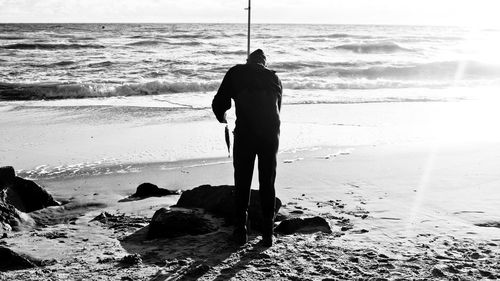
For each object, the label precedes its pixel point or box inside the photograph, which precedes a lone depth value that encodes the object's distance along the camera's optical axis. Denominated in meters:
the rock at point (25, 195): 5.62
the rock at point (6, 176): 5.66
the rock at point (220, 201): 5.17
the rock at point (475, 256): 4.34
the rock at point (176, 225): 4.81
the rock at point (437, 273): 3.99
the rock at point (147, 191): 6.35
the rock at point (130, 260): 4.17
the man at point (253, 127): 4.54
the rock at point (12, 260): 4.07
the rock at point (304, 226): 5.00
